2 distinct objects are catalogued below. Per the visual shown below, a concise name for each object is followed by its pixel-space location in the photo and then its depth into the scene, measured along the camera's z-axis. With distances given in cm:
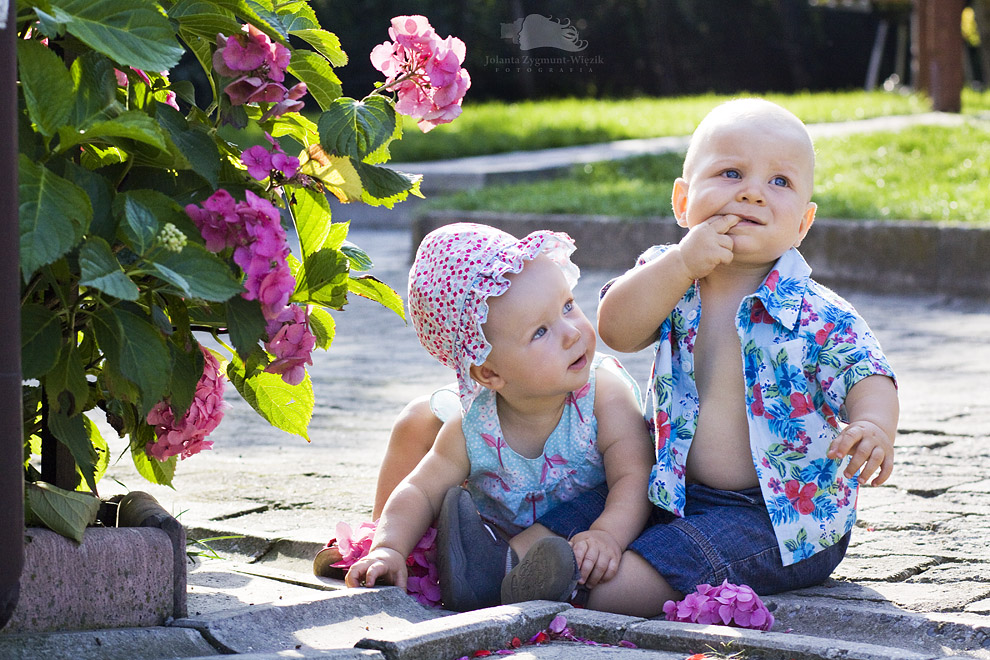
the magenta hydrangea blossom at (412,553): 237
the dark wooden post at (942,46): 1181
